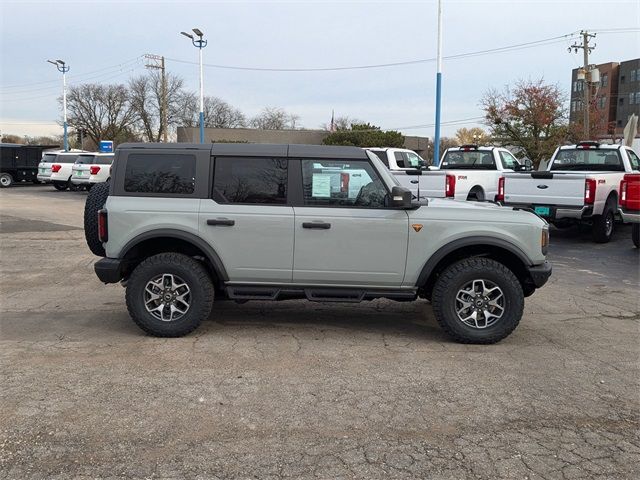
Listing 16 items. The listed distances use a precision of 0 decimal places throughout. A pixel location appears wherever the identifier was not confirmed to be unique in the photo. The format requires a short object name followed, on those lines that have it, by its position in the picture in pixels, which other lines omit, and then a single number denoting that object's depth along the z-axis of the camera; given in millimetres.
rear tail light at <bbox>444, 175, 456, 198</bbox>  13023
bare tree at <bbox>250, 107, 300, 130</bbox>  91812
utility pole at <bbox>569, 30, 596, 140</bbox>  32500
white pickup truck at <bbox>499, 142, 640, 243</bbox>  11383
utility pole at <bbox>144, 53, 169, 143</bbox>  49141
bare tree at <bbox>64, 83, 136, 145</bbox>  76938
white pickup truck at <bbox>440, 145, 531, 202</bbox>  13633
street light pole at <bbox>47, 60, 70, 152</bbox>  53125
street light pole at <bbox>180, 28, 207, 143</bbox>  32500
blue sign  43562
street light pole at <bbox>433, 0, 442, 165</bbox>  23547
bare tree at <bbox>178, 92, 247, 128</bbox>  76125
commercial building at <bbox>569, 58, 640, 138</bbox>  78500
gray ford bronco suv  5527
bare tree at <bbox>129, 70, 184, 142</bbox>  75062
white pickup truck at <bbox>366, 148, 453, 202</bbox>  13008
